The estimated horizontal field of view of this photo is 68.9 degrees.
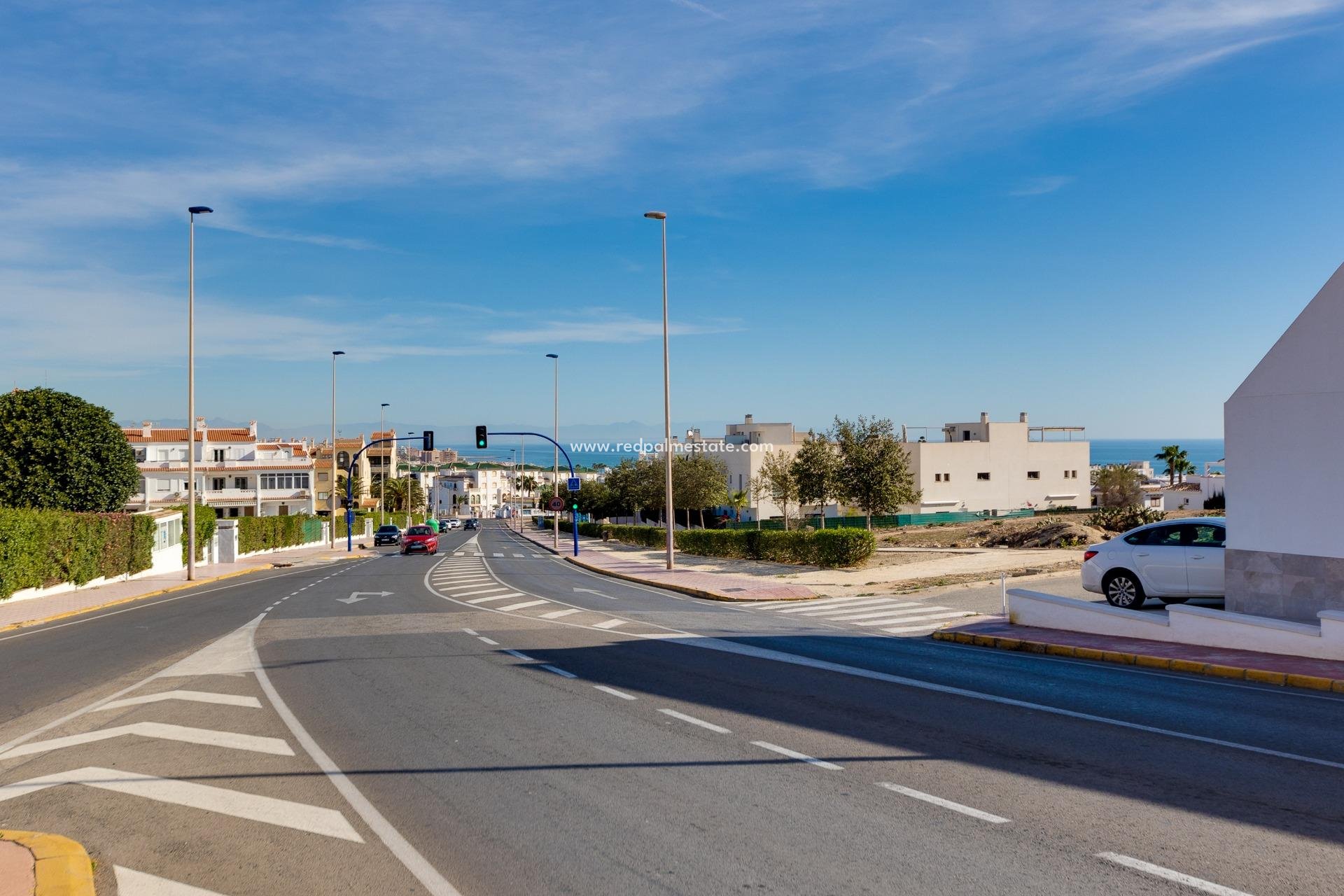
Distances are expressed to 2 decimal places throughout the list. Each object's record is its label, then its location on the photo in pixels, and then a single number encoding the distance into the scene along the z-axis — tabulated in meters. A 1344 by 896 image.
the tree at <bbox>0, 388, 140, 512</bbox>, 39.75
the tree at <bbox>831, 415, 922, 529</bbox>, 53.50
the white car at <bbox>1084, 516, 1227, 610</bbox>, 17.08
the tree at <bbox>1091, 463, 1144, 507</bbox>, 86.44
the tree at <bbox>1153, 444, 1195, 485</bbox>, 106.88
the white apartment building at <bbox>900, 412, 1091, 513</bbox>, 88.75
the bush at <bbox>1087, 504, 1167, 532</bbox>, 37.47
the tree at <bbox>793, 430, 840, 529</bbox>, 54.59
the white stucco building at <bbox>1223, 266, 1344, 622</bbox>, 13.51
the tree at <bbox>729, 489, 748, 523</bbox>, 80.01
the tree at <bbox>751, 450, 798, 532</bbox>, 60.73
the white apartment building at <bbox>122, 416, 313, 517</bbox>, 93.06
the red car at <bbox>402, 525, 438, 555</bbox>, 53.25
